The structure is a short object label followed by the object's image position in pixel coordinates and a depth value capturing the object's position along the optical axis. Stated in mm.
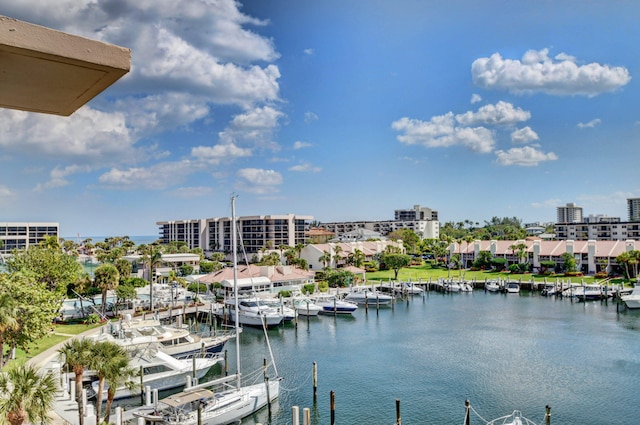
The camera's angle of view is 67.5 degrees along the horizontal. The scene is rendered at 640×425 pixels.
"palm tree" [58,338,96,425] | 18859
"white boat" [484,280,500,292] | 74375
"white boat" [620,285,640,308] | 56500
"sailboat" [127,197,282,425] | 22484
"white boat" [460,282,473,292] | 73500
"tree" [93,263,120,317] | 44844
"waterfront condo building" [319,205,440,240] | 168500
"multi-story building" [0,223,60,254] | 130750
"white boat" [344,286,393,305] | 61656
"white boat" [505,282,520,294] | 71938
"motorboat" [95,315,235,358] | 30172
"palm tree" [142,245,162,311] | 51562
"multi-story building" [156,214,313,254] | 117500
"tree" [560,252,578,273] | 79312
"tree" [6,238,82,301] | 40250
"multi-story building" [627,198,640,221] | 187375
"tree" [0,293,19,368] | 19672
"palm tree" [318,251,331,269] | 82438
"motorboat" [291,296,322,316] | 53500
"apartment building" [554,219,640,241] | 120131
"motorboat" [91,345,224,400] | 29103
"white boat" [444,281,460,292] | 73688
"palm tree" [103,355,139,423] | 19047
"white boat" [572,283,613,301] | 64500
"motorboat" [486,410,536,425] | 23178
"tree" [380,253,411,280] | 79875
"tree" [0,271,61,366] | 23625
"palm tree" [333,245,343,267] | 87438
